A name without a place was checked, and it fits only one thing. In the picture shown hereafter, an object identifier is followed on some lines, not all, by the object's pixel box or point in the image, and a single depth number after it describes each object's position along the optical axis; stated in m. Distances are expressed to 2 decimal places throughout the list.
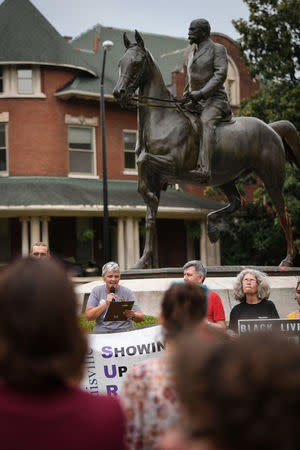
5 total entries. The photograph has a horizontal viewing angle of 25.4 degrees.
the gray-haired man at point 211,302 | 6.15
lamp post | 22.73
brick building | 26.67
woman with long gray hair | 6.51
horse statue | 10.58
